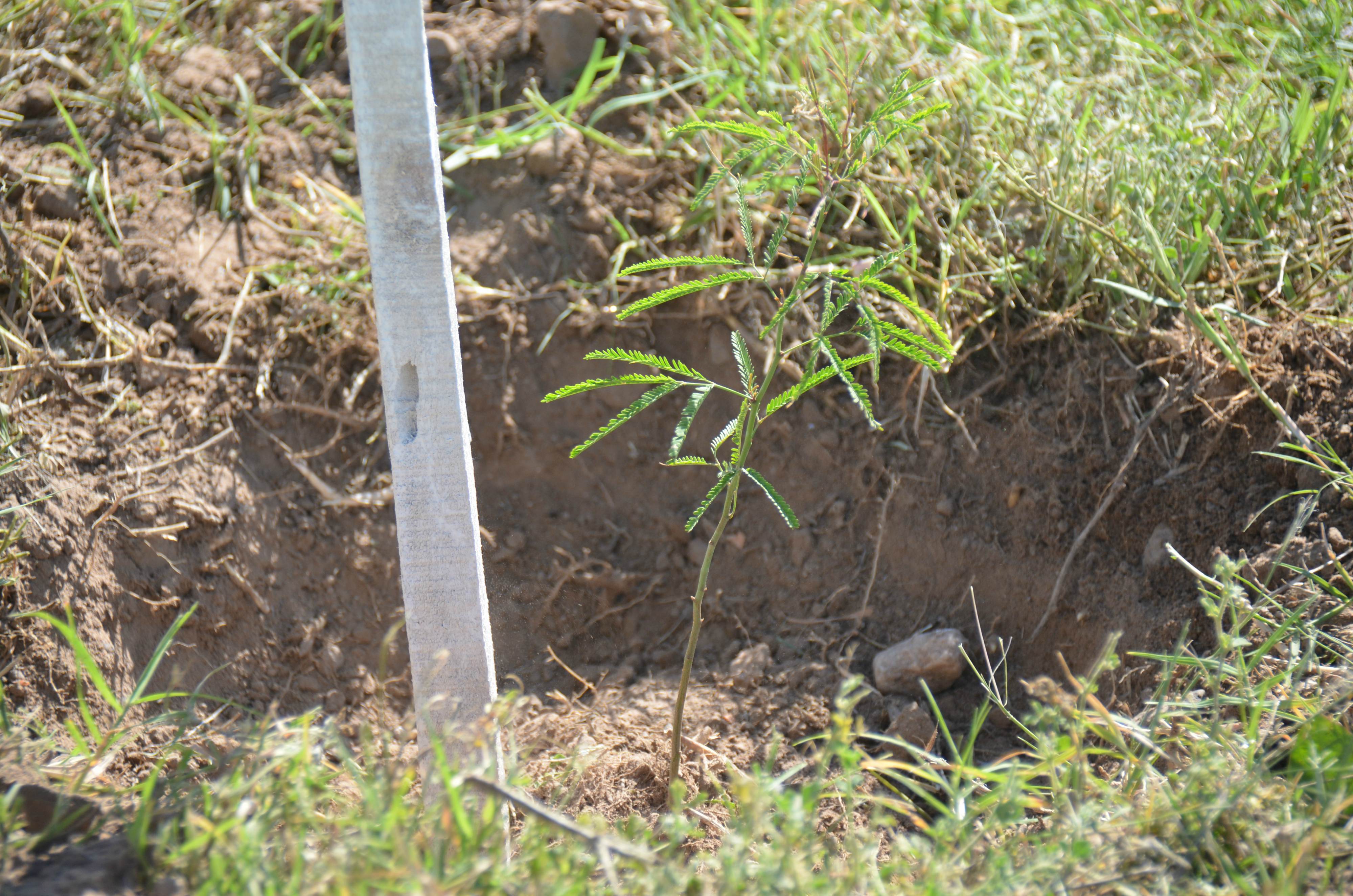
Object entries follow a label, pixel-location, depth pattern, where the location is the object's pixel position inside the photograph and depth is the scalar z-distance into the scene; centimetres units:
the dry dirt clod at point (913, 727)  201
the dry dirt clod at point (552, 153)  268
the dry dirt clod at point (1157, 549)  208
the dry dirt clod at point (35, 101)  267
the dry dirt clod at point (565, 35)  285
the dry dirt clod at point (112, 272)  244
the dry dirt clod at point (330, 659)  219
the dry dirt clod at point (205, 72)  285
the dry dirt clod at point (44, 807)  130
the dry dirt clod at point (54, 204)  250
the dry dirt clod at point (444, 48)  294
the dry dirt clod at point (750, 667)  221
